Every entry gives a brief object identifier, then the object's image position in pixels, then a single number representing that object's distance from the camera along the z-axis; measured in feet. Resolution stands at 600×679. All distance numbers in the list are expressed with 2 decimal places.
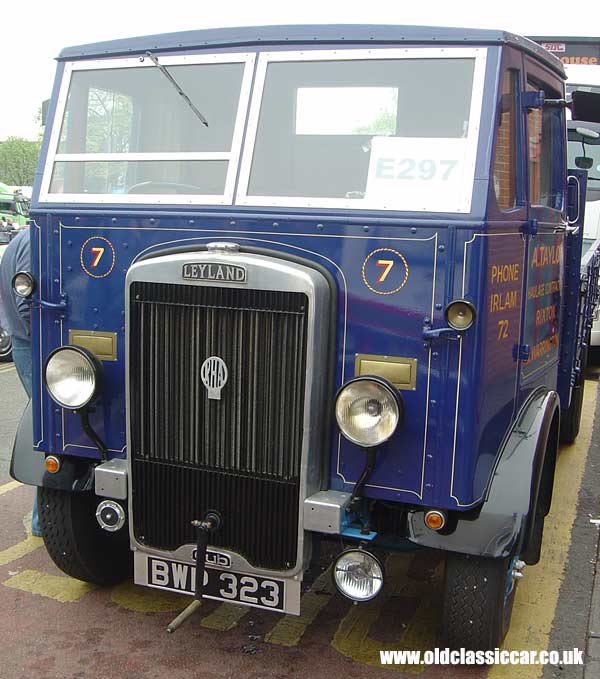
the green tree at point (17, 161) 293.43
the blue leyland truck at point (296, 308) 11.73
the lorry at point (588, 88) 34.60
